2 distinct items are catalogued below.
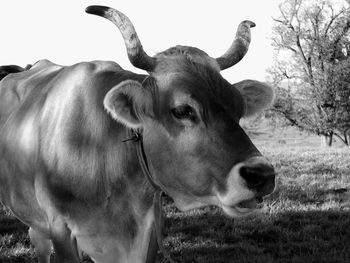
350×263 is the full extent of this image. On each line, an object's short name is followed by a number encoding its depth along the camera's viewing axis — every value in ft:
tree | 104.73
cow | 9.77
